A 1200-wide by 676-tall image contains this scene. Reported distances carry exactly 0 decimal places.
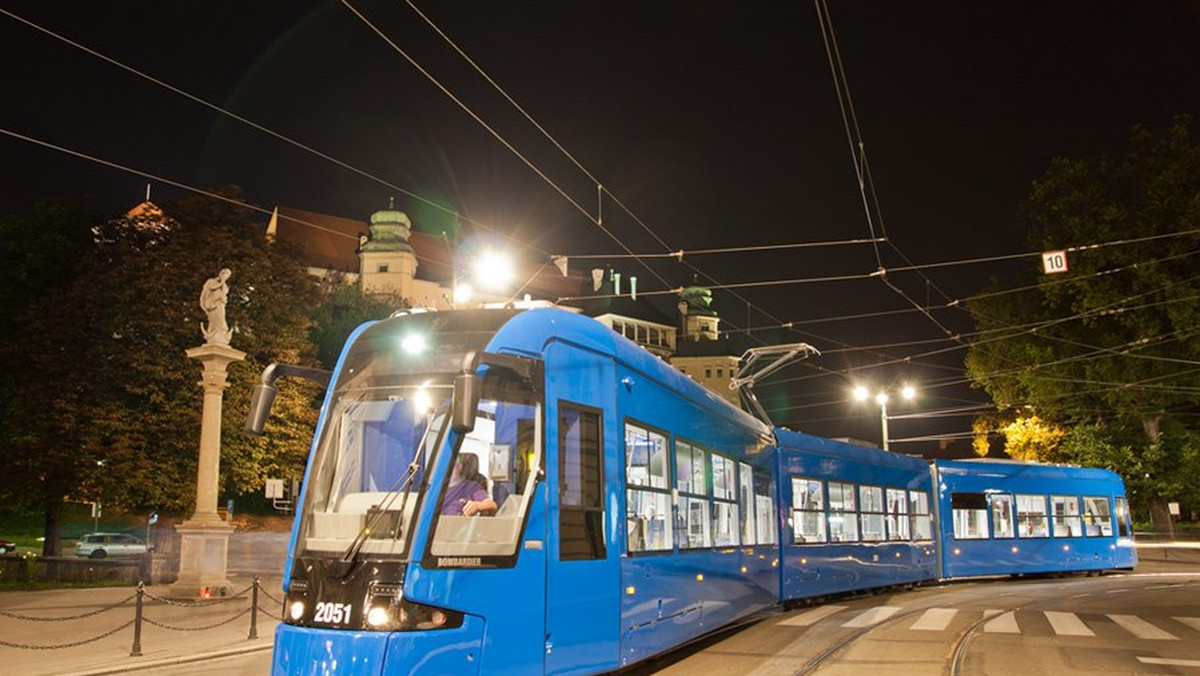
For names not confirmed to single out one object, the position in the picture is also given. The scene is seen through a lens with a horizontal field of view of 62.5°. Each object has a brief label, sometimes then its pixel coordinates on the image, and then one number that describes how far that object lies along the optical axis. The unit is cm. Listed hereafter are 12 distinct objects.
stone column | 2138
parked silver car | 3762
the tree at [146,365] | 2747
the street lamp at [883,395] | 3272
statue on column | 2280
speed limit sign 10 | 2153
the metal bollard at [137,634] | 1294
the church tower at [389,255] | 8881
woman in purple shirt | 703
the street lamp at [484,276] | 1789
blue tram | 670
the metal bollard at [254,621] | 1475
